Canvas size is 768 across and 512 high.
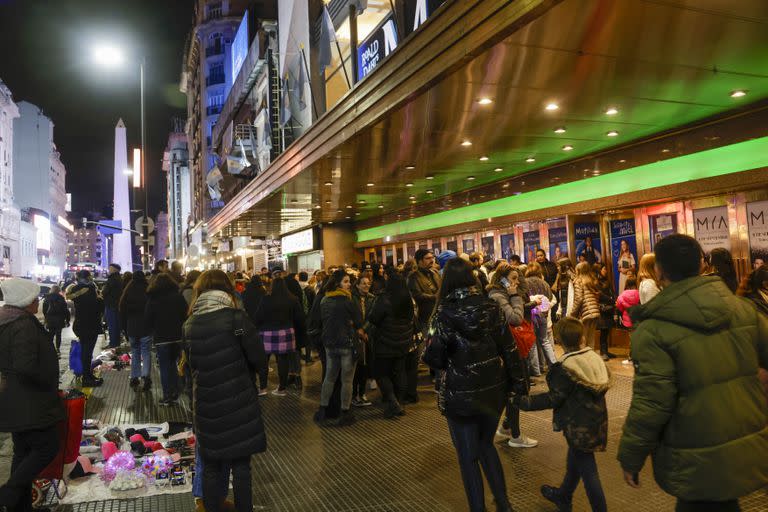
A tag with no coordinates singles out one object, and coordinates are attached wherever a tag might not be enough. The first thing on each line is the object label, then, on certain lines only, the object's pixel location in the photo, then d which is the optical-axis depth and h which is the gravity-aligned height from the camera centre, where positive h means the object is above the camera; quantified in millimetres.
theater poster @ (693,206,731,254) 9758 +568
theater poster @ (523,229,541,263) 14258 +627
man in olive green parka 2342 -608
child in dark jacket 3680 -950
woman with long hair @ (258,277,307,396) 8531 -666
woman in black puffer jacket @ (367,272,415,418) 6922 -766
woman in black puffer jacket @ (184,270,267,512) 3777 -786
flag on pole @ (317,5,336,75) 12959 +5672
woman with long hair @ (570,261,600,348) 9273 -562
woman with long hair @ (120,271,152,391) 9000 -541
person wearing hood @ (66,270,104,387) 9539 -584
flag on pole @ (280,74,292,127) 21238 +7114
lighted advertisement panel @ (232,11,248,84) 48659 +22064
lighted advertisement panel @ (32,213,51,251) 86062 +9833
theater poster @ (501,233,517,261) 15438 +651
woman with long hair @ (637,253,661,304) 7539 -255
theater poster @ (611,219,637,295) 11688 +298
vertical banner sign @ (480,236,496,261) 16328 +670
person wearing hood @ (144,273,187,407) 8148 -559
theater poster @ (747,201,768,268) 9086 +435
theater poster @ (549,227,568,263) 13141 +552
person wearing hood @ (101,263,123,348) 11953 -219
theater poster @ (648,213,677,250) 10742 +727
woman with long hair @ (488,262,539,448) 5684 -529
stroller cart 4371 -1357
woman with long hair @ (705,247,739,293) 5051 -49
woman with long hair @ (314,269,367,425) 6824 -760
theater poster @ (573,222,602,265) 12602 +535
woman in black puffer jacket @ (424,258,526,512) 3736 -696
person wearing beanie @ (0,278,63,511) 3959 -746
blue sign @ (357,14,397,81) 15794 +6954
